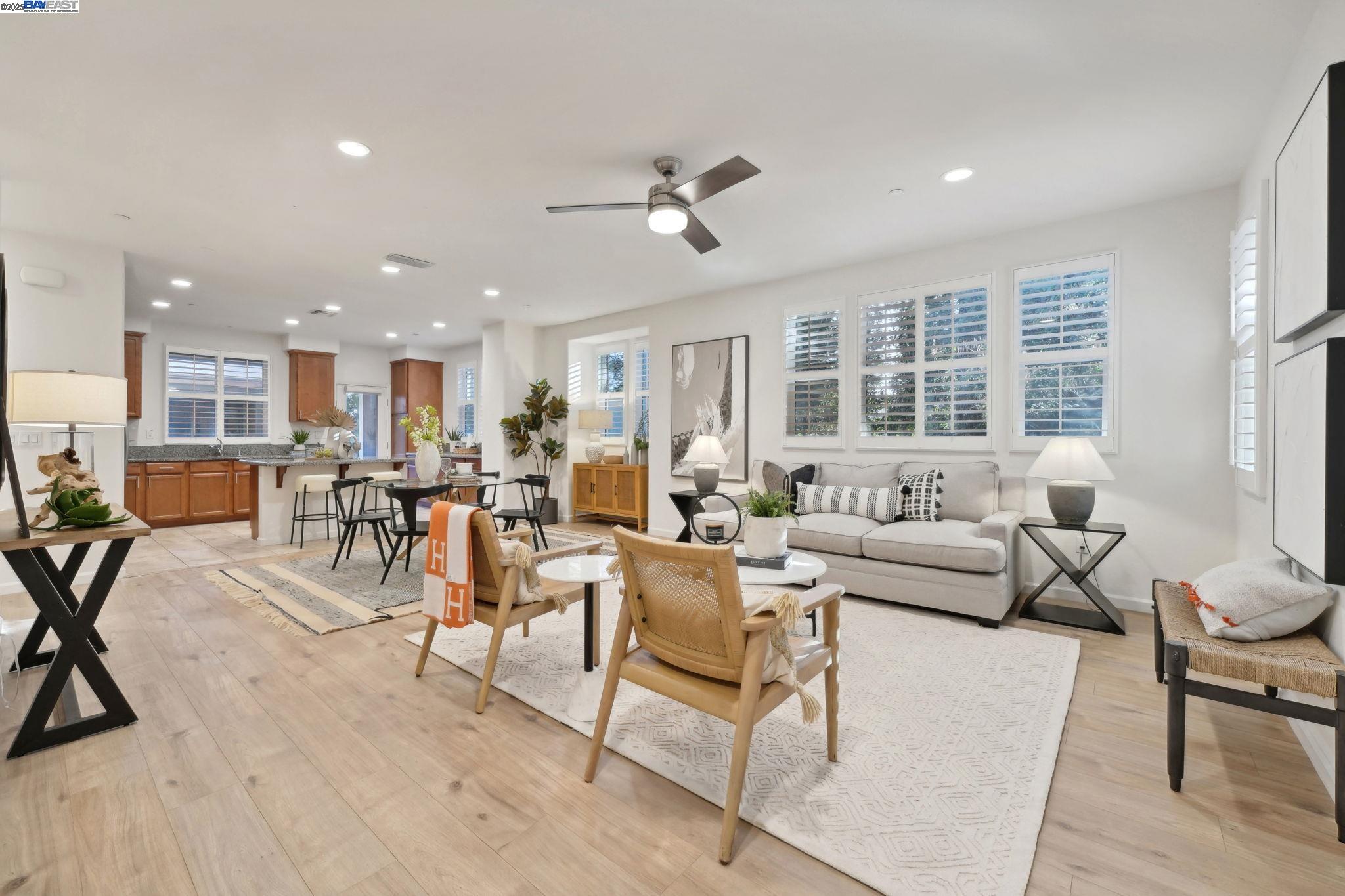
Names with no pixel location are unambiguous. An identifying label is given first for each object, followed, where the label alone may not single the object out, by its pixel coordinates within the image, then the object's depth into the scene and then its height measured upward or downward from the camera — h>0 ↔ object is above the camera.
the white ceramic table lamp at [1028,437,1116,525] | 3.55 -0.14
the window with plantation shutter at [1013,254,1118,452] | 3.96 +0.70
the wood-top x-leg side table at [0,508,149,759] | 2.06 -0.72
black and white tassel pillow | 4.22 -0.34
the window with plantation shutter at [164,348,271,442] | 7.92 +0.66
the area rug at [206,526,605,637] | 3.63 -1.07
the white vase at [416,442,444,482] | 4.62 -0.12
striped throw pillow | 4.36 -0.41
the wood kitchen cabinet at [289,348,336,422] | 8.62 +0.93
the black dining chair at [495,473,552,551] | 5.01 -0.60
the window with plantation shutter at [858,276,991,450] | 4.46 +0.67
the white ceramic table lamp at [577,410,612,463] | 7.37 +0.29
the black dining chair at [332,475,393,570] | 4.79 -0.63
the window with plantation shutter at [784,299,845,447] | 5.23 +0.68
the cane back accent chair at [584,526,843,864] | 1.64 -0.61
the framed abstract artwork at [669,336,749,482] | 5.85 +0.52
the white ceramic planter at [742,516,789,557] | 2.75 -0.42
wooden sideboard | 6.92 -0.55
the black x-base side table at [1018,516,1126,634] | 3.52 -0.86
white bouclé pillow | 1.96 -0.53
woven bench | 1.72 -0.70
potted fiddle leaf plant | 7.49 +0.29
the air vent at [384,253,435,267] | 4.91 +1.59
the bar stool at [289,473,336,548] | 6.08 -0.47
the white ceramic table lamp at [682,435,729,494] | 4.88 -0.10
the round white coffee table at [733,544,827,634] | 2.48 -0.56
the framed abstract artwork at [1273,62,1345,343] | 1.83 +0.84
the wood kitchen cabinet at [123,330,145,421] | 7.05 +0.93
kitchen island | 6.12 -0.52
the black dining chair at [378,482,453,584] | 4.35 -0.46
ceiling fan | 2.87 +1.31
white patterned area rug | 1.64 -1.11
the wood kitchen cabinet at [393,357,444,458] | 9.76 +0.97
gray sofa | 3.54 -0.65
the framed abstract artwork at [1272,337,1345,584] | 1.83 -0.03
